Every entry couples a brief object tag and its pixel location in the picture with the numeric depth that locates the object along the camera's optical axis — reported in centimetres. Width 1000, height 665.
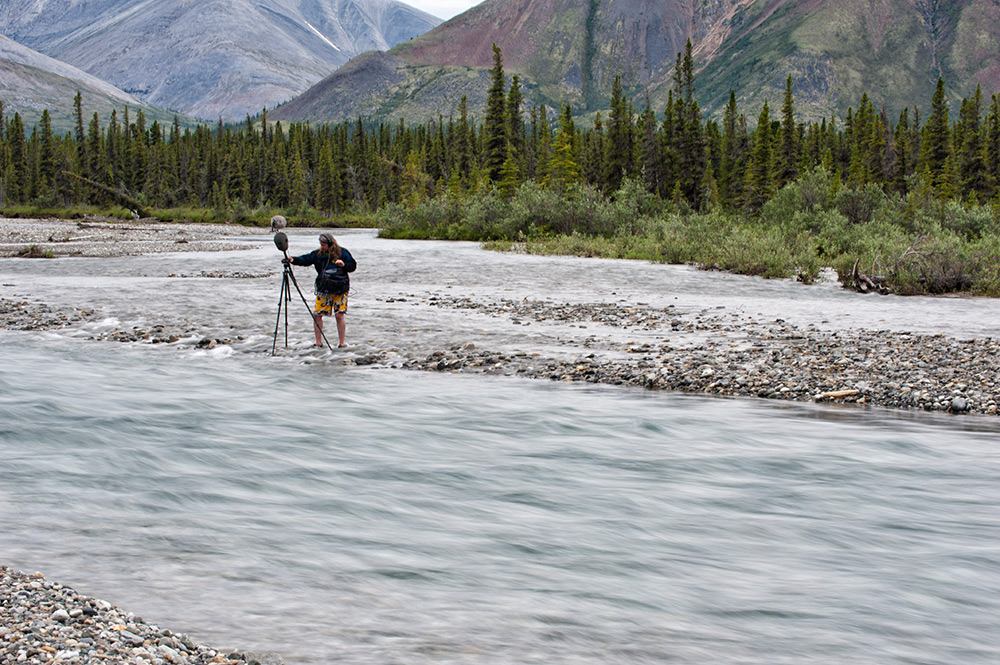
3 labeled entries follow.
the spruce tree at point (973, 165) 7312
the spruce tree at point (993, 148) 7394
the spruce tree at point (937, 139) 7606
